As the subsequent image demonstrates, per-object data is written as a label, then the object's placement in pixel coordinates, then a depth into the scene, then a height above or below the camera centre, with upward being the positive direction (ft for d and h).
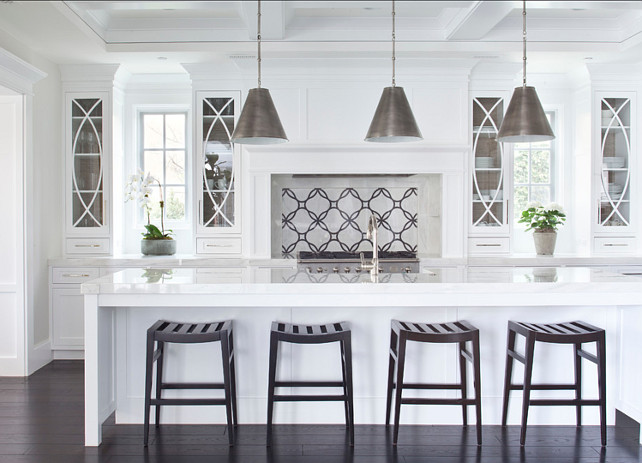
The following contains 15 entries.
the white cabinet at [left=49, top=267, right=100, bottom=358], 15.21 -2.15
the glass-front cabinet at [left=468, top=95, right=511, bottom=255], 16.12 +1.41
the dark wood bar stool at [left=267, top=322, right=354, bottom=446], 9.07 -2.19
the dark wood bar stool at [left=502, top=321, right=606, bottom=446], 9.12 -2.24
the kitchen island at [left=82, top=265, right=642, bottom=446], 10.11 -2.42
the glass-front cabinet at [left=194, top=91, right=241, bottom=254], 16.10 +1.97
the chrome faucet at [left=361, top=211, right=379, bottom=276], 10.47 -0.15
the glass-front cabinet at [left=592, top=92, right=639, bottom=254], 16.20 +1.62
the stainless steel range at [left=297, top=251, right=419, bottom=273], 14.58 -0.87
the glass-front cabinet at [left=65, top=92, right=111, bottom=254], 15.99 +1.72
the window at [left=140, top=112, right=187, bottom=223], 18.06 +2.45
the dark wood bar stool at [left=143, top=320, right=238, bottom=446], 9.16 -2.05
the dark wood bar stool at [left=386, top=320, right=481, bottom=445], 9.09 -2.19
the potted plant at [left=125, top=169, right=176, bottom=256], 16.11 +0.00
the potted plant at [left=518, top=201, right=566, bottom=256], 15.85 +0.17
